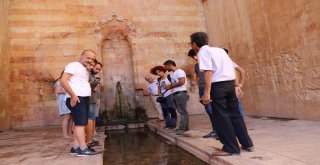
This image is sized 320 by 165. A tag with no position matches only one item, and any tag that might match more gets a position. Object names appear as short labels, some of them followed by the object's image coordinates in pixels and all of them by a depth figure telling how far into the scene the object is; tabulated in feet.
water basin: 11.18
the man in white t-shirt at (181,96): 15.87
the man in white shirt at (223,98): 9.47
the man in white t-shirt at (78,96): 10.68
